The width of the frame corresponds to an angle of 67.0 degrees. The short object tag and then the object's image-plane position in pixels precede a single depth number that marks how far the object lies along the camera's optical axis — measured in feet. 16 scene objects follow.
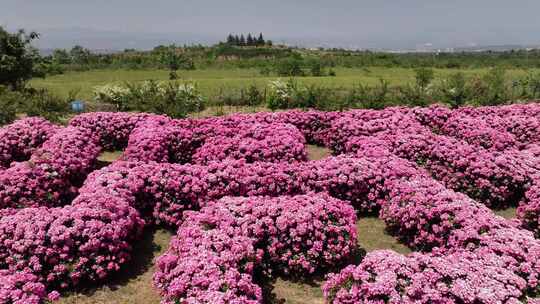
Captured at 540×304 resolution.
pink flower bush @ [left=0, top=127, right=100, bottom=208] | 27.76
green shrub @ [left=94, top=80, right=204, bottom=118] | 53.62
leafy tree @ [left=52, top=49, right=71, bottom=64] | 196.87
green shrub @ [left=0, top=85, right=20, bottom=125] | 46.93
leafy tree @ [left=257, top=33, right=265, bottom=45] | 368.89
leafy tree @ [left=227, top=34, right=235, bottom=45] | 374.06
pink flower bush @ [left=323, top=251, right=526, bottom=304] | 17.63
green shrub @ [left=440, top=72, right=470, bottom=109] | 61.98
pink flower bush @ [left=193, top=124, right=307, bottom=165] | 34.32
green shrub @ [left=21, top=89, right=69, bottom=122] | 49.87
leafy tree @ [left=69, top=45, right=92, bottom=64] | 195.74
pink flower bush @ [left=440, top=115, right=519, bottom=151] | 38.68
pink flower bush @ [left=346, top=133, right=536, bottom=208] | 31.48
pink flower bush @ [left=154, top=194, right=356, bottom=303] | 18.72
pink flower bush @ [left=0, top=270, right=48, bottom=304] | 17.79
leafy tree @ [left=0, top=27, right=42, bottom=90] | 75.87
